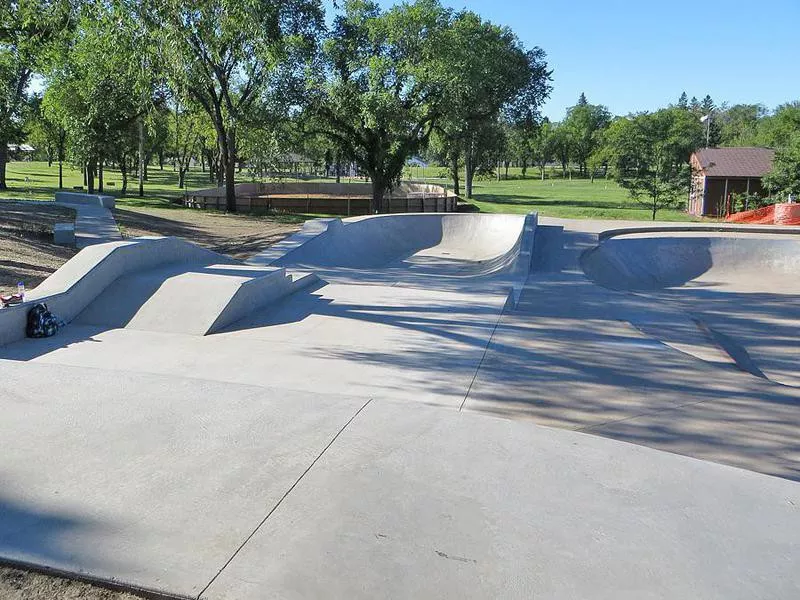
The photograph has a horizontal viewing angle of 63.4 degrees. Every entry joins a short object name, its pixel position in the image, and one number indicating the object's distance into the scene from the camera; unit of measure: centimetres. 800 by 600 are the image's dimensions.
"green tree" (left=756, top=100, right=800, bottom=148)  4959
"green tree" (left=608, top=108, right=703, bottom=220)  3231
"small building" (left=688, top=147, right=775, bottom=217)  3725
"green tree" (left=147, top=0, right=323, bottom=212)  1741
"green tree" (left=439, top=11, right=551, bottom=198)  2772
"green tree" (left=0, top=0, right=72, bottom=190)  1390
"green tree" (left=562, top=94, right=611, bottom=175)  11462
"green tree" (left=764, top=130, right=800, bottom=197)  3272
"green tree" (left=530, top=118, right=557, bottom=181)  10844
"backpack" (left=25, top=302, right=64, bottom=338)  761
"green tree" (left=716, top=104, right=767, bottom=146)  8631
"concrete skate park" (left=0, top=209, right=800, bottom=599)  295
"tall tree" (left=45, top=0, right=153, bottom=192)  2581
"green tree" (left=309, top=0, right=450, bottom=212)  2792
